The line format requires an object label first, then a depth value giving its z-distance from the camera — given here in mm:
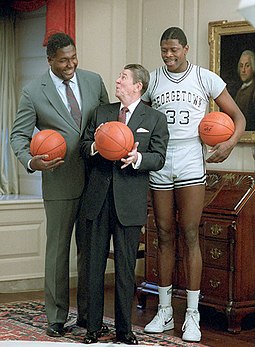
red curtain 5371
